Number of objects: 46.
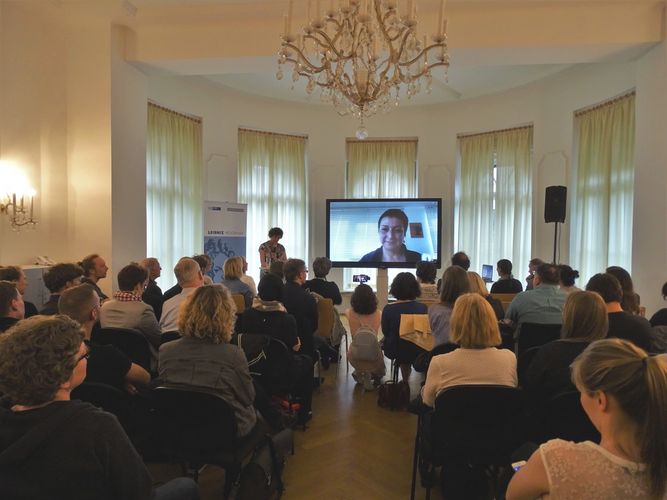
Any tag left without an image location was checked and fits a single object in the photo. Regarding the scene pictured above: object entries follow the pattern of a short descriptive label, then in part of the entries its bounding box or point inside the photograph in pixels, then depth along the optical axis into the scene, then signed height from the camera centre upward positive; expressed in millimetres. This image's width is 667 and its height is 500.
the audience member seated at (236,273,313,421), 3027 -683
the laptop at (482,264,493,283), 7148 -717
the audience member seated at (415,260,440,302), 4705 -524
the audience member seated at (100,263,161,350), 2869 -575
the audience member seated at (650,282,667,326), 3102 -618
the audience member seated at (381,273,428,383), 3633 -729
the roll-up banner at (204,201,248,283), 6977 -88
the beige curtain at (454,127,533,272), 7465 +553
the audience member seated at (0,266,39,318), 3143 -389
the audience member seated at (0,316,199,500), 1102 -524
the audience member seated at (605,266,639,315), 3156 -464
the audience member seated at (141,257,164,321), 3947 -640
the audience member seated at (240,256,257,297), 4706 -610
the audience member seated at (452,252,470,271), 5398 -386
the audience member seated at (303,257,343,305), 4656 -642
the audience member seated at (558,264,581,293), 3960 -428
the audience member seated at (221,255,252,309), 4340 -526
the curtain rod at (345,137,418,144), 8500 +1662
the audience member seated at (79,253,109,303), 4008 -392
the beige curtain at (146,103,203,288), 6570 +595
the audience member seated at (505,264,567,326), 3479 -585
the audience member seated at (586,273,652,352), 2514 -518
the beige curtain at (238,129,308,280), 8055 +692
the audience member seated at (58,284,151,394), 1998 -592
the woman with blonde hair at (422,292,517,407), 2088 -616
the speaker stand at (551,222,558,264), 6219 -82
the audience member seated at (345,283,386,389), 3938 -865
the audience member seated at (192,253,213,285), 4676 -384
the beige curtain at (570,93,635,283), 5766 +574
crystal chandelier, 3172 +1320
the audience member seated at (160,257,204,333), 3160 -466
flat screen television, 7801 -75
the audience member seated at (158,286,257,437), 2061 -621
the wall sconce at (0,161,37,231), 4598 +273
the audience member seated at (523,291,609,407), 2027 -552
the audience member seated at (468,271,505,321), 3539 -485
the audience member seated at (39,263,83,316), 3078 -375
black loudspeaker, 6066 +354
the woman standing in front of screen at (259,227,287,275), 6715 -390
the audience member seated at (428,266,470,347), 3117 -529
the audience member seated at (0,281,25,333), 2496 -454
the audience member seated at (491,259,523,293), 5082 -615
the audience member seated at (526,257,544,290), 5424 -549
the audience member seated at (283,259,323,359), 3609 -650
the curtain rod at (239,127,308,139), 8002 +1711
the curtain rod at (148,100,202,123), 6549 +1748
